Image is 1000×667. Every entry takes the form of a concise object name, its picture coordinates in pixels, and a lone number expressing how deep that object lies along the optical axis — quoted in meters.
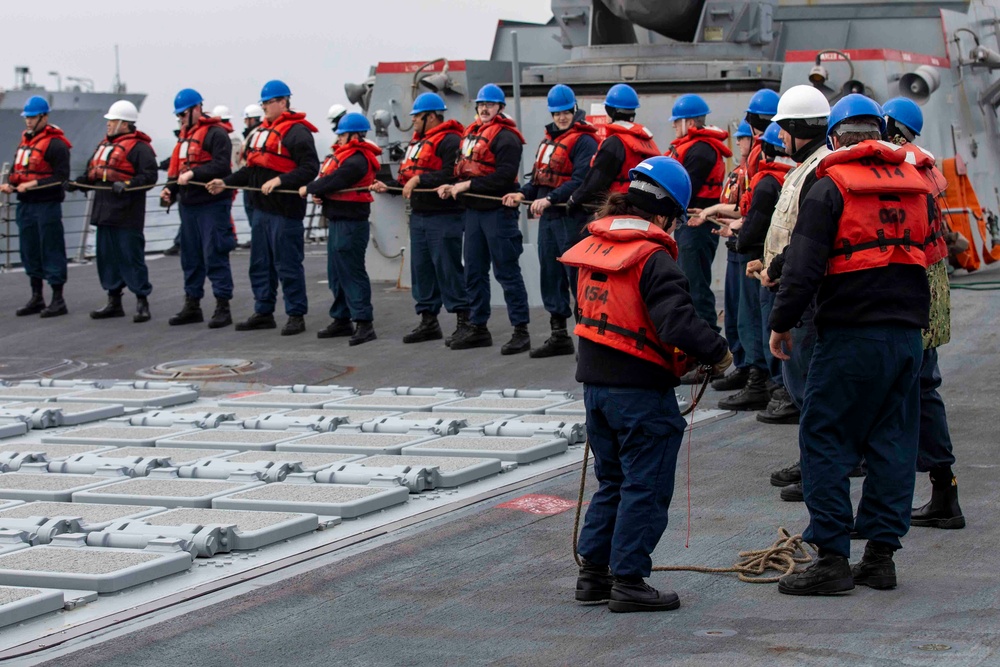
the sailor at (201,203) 12.44
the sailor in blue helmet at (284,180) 11.88
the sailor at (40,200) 13.38
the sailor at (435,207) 11.22
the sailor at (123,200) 12.92
